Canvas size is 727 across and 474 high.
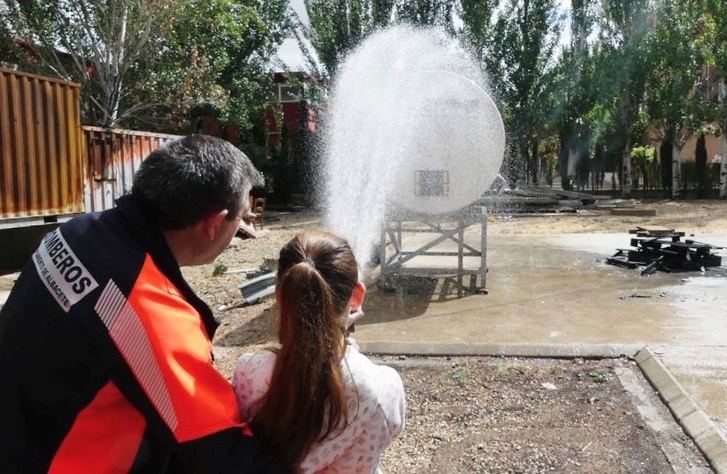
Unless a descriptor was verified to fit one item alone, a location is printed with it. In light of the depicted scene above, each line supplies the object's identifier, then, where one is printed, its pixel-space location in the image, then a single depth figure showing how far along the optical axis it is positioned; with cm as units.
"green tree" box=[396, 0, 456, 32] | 2831
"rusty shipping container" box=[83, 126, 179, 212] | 1224
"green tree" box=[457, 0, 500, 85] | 2822
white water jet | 745
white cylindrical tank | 744
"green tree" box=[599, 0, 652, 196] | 3022
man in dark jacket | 124
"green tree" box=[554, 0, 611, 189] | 3125
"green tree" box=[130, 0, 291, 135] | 1880
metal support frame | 798
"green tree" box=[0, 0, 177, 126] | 1659
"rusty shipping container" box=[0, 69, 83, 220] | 966
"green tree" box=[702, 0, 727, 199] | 2725
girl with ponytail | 152
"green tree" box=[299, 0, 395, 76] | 2731
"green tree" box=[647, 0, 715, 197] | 2866
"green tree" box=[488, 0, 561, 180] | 2908
